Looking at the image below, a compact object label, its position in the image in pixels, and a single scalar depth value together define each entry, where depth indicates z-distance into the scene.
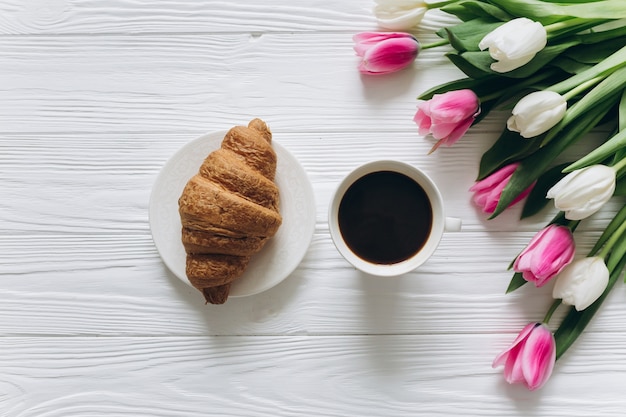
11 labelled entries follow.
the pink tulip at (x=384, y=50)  0.91
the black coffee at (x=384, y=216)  0.87
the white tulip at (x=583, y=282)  0.87
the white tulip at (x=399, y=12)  0.92
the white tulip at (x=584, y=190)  0.81
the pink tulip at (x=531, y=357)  0.88
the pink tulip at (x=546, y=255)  0.85
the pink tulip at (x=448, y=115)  0.85
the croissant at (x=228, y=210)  0.83
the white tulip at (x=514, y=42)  0.80
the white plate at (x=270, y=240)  0.91
